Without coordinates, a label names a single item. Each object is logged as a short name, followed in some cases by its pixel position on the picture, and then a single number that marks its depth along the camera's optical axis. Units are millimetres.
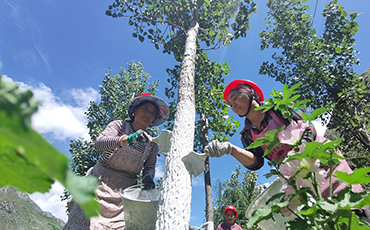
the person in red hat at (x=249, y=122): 1561
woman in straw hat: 1770
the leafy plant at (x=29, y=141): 123
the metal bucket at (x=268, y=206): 1251
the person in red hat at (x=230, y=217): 3945
